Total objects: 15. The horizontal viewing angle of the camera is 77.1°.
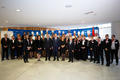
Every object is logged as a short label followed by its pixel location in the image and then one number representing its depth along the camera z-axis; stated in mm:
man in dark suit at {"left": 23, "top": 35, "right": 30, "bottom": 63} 4351
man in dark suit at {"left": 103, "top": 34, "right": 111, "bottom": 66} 3744
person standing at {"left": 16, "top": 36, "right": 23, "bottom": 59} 5182
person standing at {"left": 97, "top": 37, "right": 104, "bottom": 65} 3956
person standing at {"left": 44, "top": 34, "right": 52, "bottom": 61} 4782
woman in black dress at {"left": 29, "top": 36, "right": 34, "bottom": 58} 5170
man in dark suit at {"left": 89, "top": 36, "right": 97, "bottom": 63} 4282
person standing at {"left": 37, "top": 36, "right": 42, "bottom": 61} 4807
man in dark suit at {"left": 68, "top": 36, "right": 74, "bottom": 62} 4523
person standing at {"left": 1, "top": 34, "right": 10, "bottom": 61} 5043
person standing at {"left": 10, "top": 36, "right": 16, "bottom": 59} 5244
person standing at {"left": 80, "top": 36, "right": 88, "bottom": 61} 4823
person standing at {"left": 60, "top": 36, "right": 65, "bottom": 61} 4733
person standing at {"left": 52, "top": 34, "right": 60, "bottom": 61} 4814
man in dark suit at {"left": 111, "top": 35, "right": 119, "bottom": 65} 3919
